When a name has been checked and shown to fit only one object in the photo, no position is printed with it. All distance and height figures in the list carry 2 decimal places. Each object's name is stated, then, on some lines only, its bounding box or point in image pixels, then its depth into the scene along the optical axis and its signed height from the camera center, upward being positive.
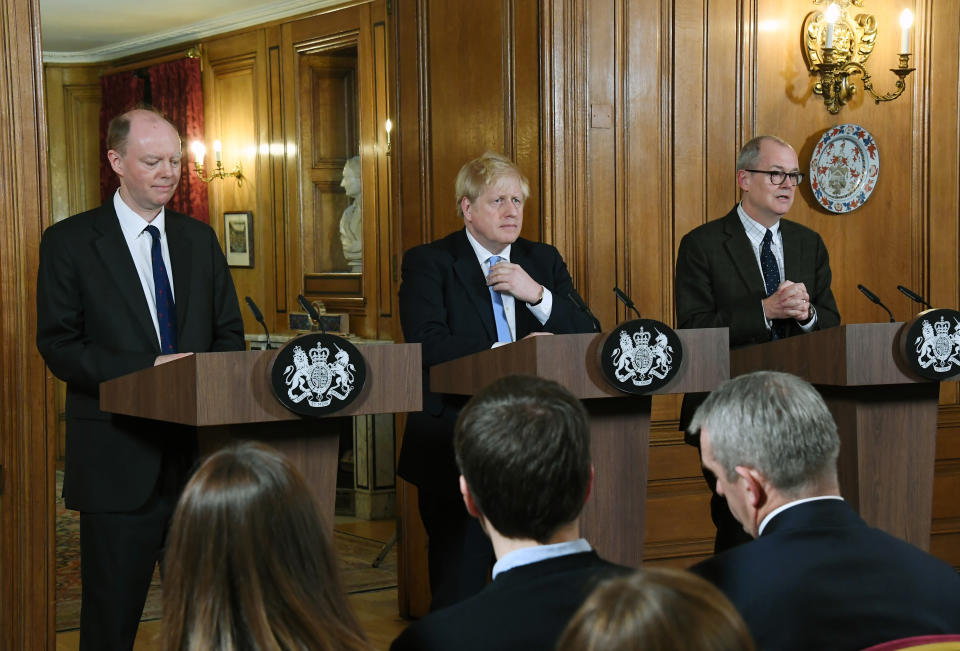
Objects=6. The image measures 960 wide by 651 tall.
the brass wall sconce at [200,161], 9.01 +0.85
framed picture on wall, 8.86 +0.24
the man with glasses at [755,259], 3.73 +0.01
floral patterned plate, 5.17 +0.41
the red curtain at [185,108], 9.15 +1.28
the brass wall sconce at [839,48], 5.13 +0.95
